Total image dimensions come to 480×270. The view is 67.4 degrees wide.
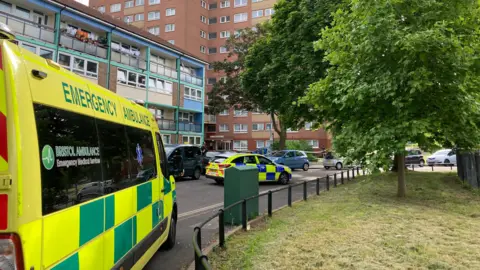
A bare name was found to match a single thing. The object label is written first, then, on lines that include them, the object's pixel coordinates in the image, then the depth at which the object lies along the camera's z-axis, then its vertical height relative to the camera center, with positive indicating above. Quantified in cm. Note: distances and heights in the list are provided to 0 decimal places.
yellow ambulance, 192 -14
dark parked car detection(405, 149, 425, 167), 3308 -113
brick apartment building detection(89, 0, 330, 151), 5631 +1969
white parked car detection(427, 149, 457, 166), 3020 -100
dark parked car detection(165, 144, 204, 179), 1752 -34
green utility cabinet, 719 -82
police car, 1581 -81
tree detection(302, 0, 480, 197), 862 +178
